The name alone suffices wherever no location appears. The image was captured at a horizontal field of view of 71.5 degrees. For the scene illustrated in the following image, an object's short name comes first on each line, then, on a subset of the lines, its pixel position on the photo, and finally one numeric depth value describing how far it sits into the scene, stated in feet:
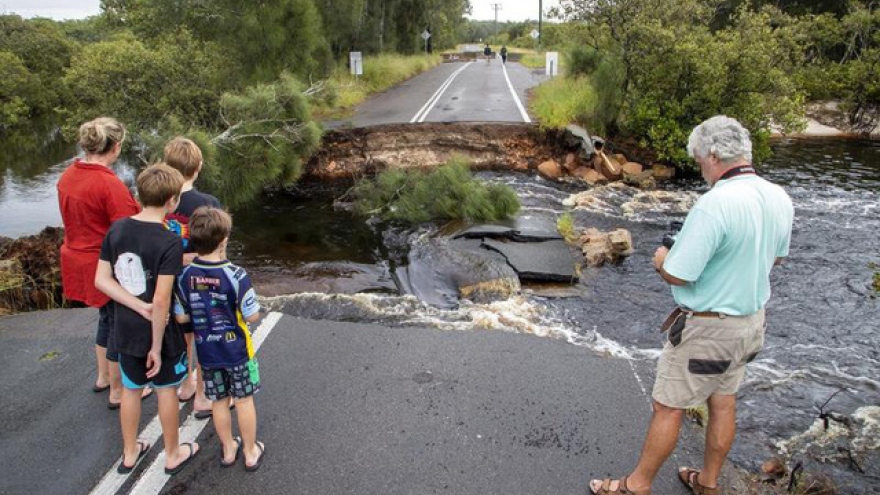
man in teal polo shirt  10.29
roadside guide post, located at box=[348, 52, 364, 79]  78.95
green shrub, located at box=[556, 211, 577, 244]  34.81
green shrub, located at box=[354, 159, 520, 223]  35.63
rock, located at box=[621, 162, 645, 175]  52.01
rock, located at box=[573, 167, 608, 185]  50.83
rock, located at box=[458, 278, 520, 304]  25.39
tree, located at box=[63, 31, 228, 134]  36.63
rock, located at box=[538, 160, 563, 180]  51.98
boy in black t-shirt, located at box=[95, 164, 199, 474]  11.45
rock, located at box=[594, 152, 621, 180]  51.47
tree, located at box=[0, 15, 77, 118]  85.10
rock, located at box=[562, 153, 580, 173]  52.42
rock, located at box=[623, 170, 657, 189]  49.80
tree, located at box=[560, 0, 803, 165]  49.21
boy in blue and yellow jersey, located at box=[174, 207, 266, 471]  11.48
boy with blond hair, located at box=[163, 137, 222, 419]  13.84
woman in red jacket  13.04
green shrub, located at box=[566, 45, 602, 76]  57.31
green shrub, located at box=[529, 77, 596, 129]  56.24
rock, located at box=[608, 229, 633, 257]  32.01
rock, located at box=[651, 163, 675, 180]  52.47
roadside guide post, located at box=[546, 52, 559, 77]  76.07
